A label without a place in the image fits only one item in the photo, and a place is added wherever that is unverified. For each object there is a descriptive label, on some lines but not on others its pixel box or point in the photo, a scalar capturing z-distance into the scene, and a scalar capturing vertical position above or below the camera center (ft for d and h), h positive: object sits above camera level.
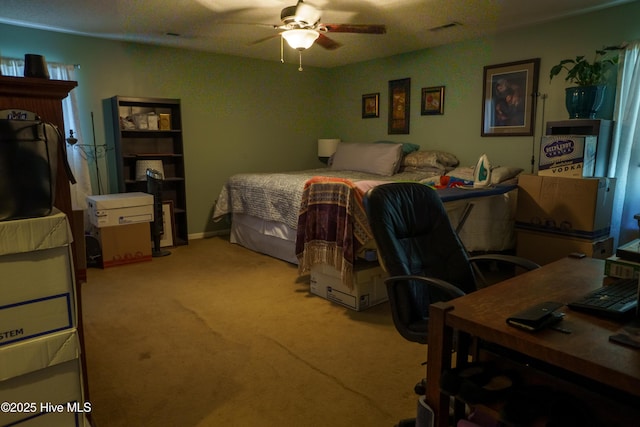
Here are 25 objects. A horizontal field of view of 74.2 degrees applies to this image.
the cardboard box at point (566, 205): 10.36 -1.66
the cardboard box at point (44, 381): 3.76 -2.22
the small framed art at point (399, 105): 16.88 +1.40
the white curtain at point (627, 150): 11.01 -0.28
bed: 9.39 -1.81
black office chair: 5.46 -1.54
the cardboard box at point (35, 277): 3.69 -1.22
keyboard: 3.42 -1.35
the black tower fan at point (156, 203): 14.33 -2.10
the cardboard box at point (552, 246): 10.51 -2.72
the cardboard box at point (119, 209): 12.92 -2.11
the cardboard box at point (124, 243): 13.15 -3.22
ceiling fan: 10.00 +2.77
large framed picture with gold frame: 13.19 +1.34
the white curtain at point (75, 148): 13.67 -0.23
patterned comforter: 12.84 -1.70
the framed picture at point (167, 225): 15.39 -3.05
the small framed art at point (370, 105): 18.08 +1.48
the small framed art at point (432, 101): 15.67 +1.46
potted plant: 10.94 +1.47
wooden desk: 2.79 -1.44
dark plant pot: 10.95 +1.01
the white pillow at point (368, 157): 15.64 -0.66
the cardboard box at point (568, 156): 10.46 -0.40
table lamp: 19.30 -0.26
